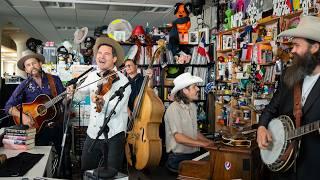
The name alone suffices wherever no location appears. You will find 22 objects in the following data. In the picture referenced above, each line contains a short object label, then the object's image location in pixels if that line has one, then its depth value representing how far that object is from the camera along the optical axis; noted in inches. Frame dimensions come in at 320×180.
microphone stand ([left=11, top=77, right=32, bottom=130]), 106.4
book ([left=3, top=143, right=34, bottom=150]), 104.7
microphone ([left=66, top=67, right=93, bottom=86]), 105.3
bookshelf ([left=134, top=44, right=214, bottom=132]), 239.8
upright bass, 153.1
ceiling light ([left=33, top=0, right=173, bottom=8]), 284.4
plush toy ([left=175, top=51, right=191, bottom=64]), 242.5
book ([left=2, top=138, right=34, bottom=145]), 104.7
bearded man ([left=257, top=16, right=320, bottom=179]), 81.6
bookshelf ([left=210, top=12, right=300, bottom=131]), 182.7
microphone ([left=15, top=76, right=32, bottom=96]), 123.8
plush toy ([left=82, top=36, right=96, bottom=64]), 219.5
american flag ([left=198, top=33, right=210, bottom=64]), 248.1
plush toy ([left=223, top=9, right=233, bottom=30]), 231.0
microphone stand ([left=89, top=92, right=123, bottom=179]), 70.7
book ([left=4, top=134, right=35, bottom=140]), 104.4
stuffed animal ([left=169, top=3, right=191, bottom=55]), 238.1
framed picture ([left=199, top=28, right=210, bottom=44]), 253.1
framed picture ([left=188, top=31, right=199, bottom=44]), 249.9
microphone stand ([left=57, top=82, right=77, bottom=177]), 107.1
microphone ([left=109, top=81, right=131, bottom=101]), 91.7
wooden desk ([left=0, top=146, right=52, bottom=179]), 81.3
